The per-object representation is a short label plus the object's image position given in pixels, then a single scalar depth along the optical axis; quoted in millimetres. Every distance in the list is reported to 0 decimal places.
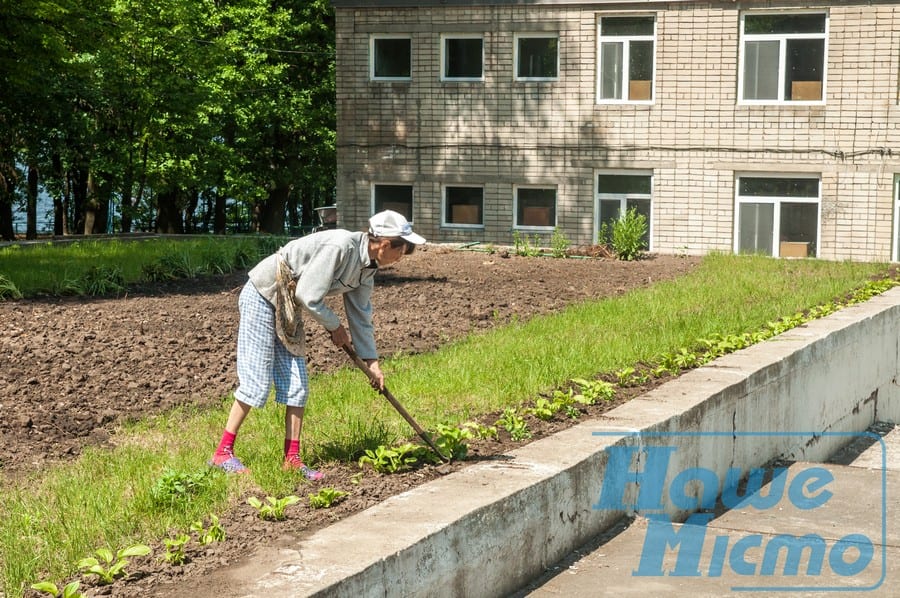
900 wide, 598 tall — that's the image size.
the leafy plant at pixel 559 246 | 21203
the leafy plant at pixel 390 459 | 6027
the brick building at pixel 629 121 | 24141
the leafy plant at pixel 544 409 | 7348
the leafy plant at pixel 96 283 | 13581
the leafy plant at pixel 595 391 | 7868
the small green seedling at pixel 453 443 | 6336
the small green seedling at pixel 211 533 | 4797
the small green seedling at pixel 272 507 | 5141
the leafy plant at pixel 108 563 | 4289
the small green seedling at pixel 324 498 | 5344
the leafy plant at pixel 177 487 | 5465
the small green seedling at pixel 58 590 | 3983
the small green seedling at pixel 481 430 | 6832
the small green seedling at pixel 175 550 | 4512
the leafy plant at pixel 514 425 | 6898
